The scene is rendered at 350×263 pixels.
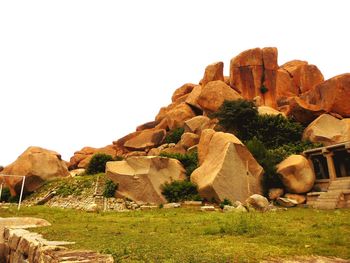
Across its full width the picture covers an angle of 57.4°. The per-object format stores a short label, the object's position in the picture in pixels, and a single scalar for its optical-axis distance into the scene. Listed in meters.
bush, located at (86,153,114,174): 30.88
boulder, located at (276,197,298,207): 20.61
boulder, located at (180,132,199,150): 34.74
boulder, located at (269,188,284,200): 21.83
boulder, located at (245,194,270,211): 17.48
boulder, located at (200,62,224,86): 45.62
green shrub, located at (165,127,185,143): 40.66
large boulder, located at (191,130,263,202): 20.28
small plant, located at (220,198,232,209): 19.55
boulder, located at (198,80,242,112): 38.72
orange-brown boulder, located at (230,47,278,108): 43.38
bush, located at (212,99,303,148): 28.17
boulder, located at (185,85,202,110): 45.11
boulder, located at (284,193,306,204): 21.62
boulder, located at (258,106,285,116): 31.48
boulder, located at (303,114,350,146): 26.48
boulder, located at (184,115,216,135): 37.61
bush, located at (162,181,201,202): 21.55
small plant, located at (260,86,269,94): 43.06
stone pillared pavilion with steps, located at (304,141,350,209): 18.72
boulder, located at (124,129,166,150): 43.44
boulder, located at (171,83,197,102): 54.88
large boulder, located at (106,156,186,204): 22.17
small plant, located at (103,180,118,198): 23.05
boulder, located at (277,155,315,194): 22.09
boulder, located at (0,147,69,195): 27.62
